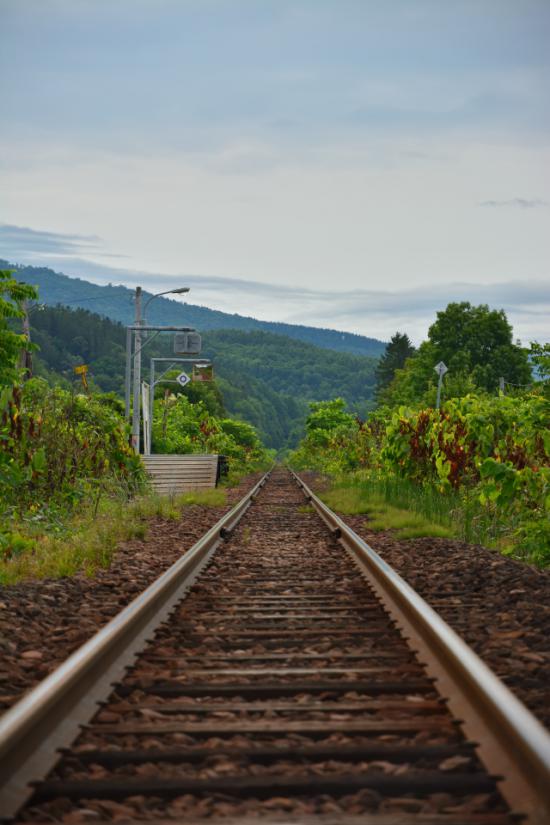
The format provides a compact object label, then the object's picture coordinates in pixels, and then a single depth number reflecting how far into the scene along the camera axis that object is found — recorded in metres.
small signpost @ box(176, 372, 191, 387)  51.19
